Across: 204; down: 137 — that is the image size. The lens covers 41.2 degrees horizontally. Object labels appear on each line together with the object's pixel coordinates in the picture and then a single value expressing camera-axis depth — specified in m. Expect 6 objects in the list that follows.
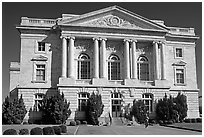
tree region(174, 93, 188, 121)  42.09
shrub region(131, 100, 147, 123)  40.03
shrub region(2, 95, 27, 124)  37.66
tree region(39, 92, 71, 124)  38.16
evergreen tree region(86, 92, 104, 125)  39.00
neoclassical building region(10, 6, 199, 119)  41.47
